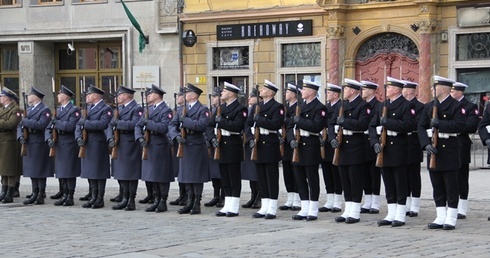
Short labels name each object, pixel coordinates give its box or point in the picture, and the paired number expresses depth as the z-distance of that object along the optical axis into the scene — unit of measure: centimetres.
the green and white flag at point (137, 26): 3109
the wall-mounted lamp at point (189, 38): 3113
